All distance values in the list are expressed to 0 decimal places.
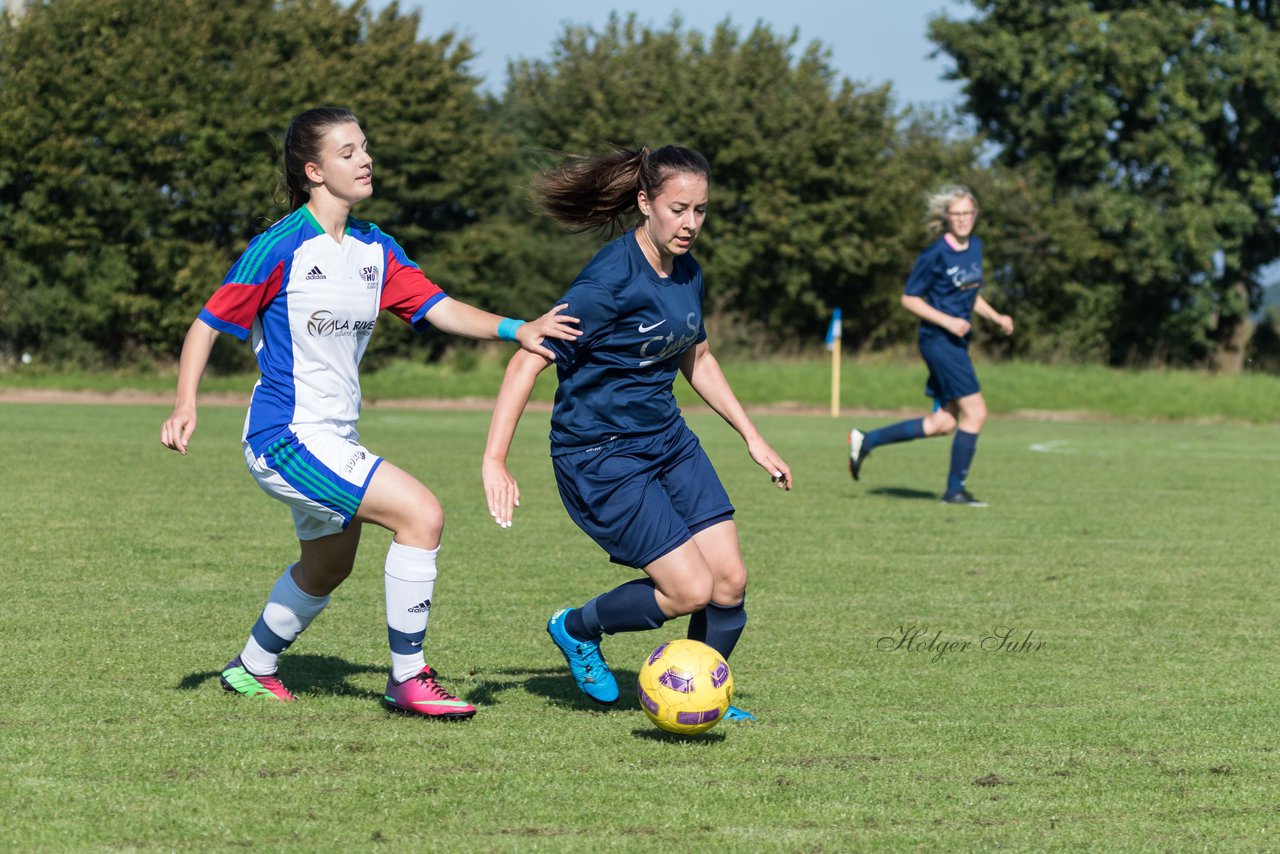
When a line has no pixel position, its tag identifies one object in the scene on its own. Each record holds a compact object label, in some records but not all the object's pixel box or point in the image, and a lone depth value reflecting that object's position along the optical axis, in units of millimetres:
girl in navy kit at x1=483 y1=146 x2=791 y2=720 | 10023
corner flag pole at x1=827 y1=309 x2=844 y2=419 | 51656
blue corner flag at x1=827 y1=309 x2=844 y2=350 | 51781
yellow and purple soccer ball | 9461
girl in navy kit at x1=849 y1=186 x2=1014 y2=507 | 23844
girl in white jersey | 9703
